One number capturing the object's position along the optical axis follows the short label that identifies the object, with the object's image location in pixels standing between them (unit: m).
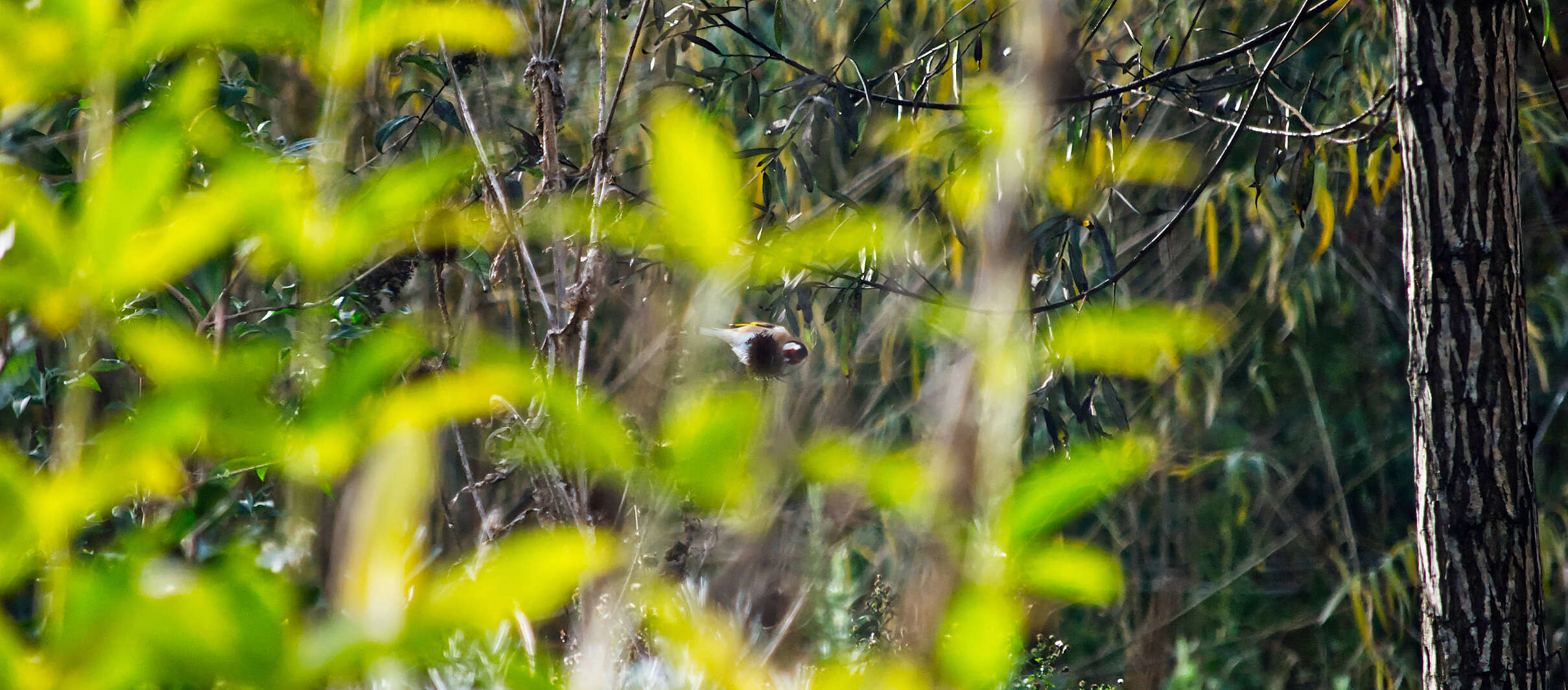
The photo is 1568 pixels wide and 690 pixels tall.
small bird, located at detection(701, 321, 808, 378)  25.97
